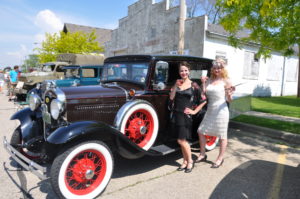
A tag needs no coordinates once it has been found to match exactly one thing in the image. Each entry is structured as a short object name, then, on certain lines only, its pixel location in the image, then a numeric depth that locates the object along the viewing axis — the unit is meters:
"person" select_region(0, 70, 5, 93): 15.63
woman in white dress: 3.29
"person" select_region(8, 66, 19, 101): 11.70
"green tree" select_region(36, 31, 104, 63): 19.16
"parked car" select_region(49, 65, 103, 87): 8.29
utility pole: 6.63
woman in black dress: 3.19
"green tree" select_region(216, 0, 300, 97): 4.64
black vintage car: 2.45
